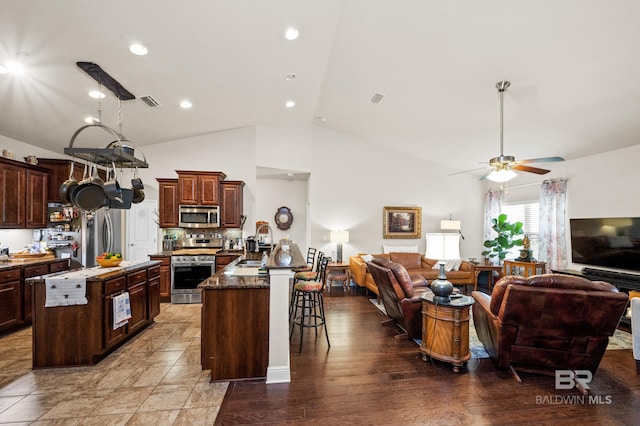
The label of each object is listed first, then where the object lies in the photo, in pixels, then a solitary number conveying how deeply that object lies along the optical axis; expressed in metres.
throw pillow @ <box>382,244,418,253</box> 6.70
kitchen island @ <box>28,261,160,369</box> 2.74
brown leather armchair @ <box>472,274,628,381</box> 2.38
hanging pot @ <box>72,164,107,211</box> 2.50
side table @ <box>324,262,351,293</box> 6.11
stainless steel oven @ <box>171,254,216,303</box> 5.03
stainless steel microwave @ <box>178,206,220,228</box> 5.45
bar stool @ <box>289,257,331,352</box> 3.38
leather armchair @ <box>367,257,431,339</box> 3.41
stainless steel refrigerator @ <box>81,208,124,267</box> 4.86
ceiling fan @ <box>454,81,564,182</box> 3.23
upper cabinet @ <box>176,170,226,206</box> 5.44
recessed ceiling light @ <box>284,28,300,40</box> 3.10
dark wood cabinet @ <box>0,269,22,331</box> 3.48
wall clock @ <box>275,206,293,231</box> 7.78
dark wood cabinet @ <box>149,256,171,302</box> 5.06
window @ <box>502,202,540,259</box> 5.84
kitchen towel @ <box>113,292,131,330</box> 3.00
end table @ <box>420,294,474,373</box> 2.78
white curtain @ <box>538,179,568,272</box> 5.05
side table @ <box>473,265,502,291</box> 5.96
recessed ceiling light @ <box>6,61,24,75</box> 2.79
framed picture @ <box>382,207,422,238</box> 6.89
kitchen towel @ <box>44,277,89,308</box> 2.72
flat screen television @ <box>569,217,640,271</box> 4.04
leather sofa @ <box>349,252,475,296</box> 5.72
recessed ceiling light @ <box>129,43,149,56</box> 2.83
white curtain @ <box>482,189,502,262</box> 6.68
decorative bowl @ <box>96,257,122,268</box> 3.31
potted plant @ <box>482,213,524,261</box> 5.88
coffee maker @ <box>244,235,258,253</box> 5.06
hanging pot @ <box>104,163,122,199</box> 2.55
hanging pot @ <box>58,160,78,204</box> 2.48
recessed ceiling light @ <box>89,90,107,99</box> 3.49
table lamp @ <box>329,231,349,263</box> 6.29
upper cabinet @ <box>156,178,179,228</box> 5.46
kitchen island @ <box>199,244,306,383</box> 2.58
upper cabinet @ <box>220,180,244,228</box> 5.73
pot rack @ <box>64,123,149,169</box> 2.29
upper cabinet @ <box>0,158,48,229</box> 3.85
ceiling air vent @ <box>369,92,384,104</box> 4.54
